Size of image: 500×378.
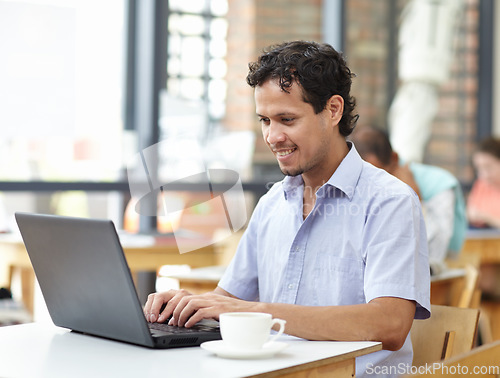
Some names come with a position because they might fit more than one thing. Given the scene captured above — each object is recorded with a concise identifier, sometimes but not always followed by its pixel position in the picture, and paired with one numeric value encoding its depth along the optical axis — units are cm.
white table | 227
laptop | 240
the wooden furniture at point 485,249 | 648
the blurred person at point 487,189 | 731
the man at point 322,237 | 257
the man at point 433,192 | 455
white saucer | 234
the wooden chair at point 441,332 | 274
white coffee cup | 234
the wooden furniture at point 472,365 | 205
